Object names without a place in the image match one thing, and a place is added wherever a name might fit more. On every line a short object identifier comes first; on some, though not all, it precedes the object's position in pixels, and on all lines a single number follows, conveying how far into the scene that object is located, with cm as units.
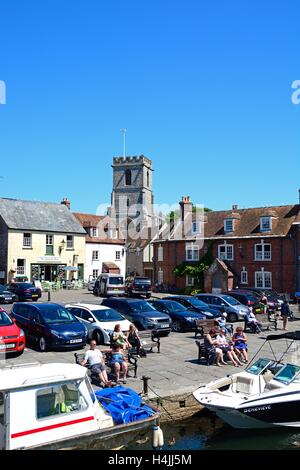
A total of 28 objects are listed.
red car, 1523
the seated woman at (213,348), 1555
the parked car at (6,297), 3117
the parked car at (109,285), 3713
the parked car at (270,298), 2902
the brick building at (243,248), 3925
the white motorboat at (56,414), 857
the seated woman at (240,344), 1594
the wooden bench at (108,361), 1323
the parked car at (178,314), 2209
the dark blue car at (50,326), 1656
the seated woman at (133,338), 1589
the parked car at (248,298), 2804
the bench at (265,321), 2347
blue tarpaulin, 995
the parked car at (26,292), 3375
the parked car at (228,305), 2598
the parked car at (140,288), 3801
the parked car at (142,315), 1983
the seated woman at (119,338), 1468
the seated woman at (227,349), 1554
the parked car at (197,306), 2398
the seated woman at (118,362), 1290
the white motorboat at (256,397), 1119
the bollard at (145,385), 1193
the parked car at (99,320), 1798
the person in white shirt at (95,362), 1262
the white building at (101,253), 5122
